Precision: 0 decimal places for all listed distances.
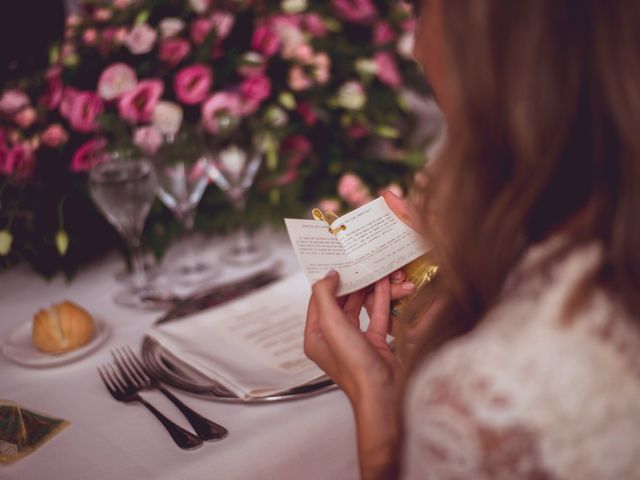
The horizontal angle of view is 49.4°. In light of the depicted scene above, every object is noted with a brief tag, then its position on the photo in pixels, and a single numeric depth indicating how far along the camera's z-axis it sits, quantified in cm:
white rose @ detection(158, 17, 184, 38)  160
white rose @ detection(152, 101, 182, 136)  153
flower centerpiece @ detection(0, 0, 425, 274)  152
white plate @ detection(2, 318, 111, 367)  123
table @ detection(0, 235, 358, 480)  97
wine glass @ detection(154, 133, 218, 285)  150
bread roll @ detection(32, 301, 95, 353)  125
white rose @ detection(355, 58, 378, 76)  188
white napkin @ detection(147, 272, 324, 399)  112
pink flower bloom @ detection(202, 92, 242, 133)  153
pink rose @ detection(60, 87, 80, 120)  152
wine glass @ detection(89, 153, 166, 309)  142
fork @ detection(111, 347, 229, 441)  101
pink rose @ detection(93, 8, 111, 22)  167
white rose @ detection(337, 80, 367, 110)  183
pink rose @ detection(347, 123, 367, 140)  192
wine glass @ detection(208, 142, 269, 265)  156
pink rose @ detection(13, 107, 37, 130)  152
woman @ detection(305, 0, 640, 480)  63
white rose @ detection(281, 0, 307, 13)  177
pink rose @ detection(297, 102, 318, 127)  180
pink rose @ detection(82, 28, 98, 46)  162
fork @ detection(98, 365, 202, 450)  100
